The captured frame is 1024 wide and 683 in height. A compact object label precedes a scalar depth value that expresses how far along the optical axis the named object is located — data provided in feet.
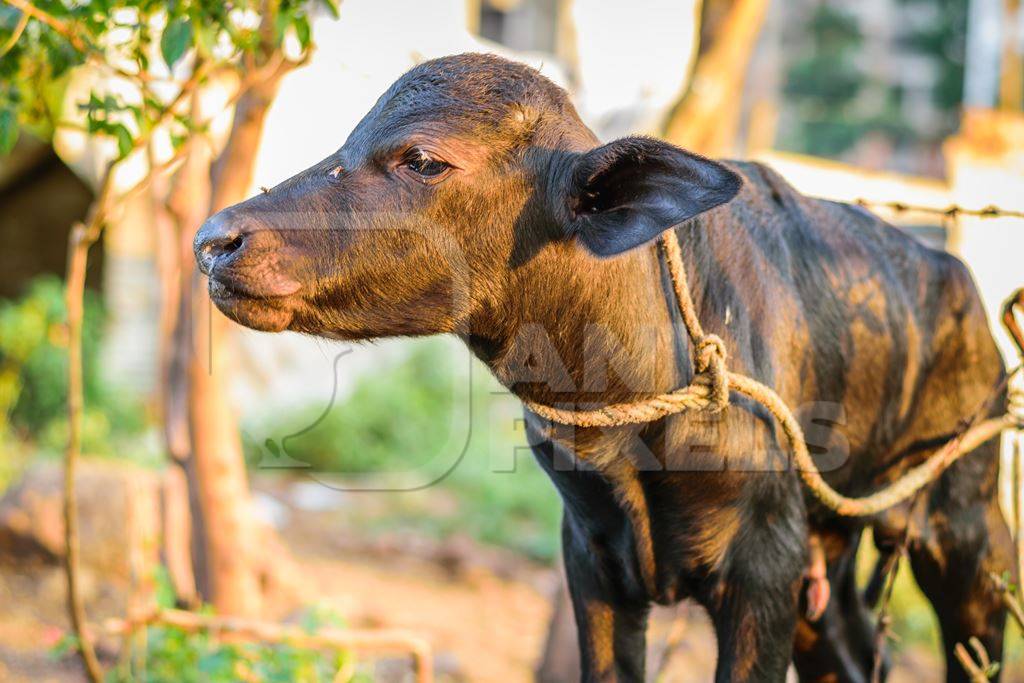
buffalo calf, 7.48
